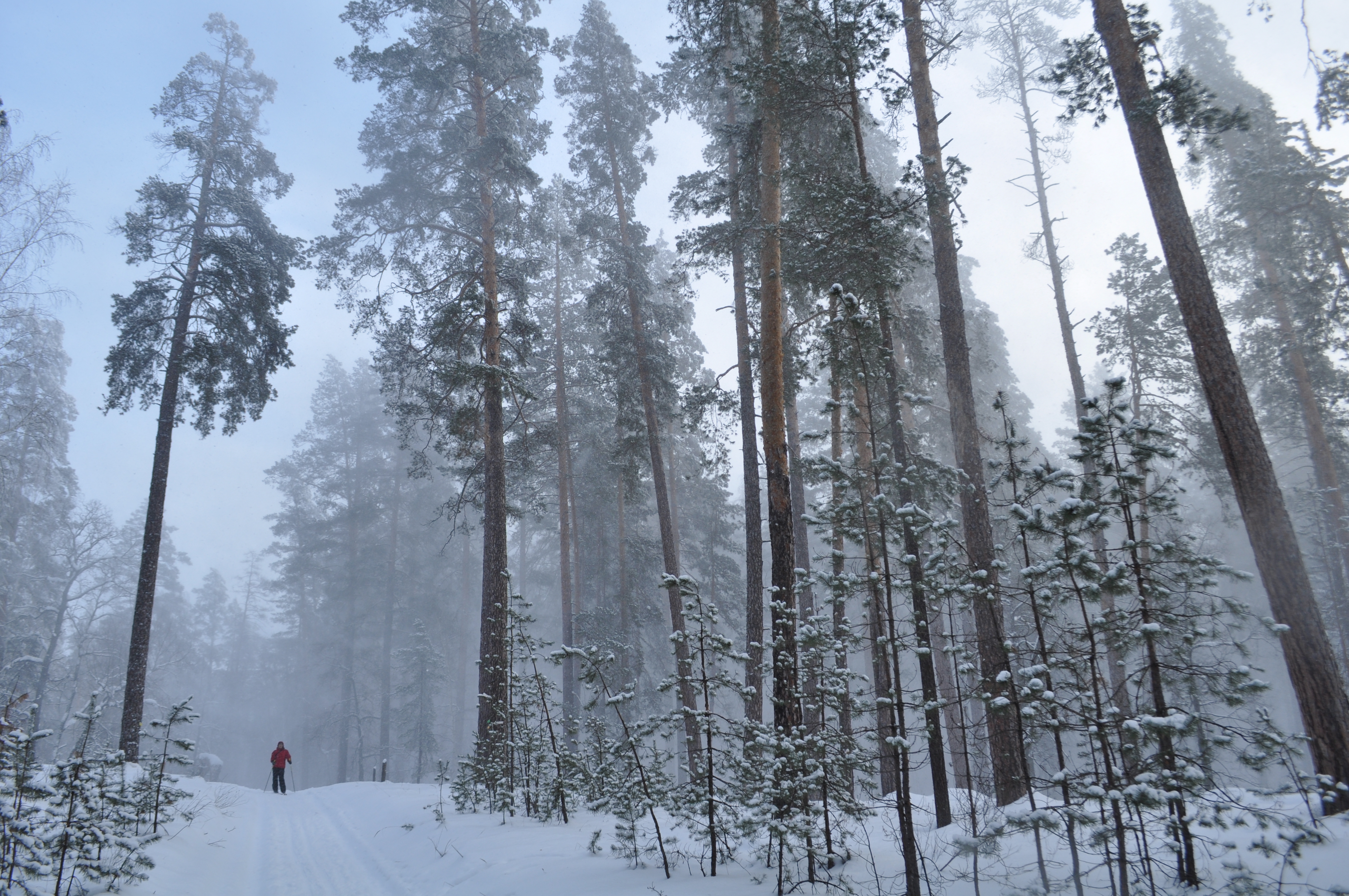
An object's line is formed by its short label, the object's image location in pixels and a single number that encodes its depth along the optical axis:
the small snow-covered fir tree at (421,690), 30.41
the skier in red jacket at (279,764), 18.36
